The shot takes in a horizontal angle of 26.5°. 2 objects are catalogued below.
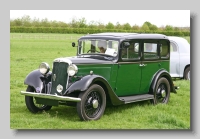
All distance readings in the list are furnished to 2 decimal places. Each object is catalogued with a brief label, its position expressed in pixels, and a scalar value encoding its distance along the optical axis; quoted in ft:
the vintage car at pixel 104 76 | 23.62
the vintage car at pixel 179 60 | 36.27
